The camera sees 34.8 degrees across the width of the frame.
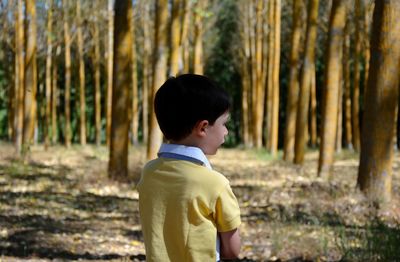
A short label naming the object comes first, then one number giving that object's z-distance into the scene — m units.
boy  2.19
